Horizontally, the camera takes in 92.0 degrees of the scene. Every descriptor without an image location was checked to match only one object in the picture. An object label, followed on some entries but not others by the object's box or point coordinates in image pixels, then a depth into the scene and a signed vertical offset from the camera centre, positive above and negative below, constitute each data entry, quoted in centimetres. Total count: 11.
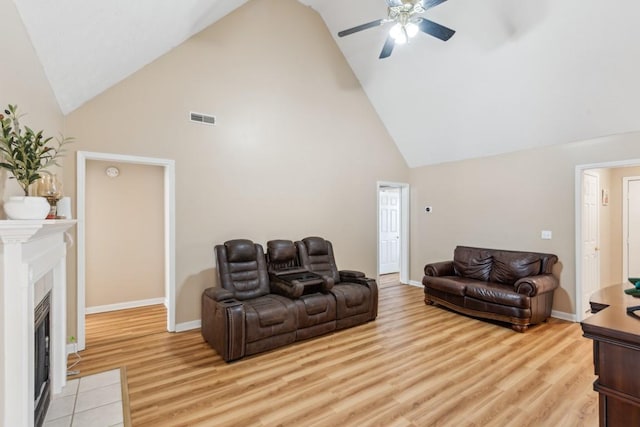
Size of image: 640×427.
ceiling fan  272 +179
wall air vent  394 +123
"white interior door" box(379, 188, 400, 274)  725 -43
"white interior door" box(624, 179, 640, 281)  499 -24
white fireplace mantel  139 -49
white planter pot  141 +3
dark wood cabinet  124 -64
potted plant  143 +27
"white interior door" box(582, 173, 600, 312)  429 -37
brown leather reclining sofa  313 -99
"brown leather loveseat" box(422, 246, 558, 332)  389 -102
